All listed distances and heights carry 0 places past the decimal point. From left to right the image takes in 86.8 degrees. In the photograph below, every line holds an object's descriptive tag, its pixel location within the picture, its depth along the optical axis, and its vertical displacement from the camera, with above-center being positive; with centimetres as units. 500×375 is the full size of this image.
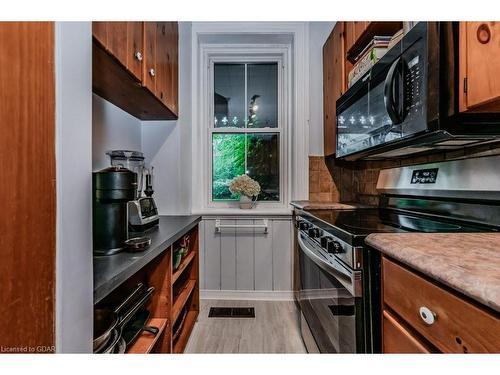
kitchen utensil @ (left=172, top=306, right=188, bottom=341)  158 -88
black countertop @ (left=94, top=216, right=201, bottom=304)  70 -24
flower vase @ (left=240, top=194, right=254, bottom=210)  252 -13
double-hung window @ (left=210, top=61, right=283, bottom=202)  265 +61
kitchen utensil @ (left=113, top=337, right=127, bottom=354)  96 -59
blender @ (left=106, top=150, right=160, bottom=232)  140 -8
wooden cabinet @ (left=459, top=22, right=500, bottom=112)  79 +37
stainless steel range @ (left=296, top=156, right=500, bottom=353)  89 -17
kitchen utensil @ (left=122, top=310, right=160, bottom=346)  110 -60
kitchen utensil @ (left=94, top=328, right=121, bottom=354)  84 -53
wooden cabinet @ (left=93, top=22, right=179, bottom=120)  111 +60
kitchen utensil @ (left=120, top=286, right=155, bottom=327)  99 -48
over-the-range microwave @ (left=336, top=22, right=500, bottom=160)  88 +35
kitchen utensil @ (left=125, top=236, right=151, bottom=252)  100 -21
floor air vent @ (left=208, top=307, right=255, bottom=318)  216 -104
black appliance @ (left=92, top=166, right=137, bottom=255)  93 -6
